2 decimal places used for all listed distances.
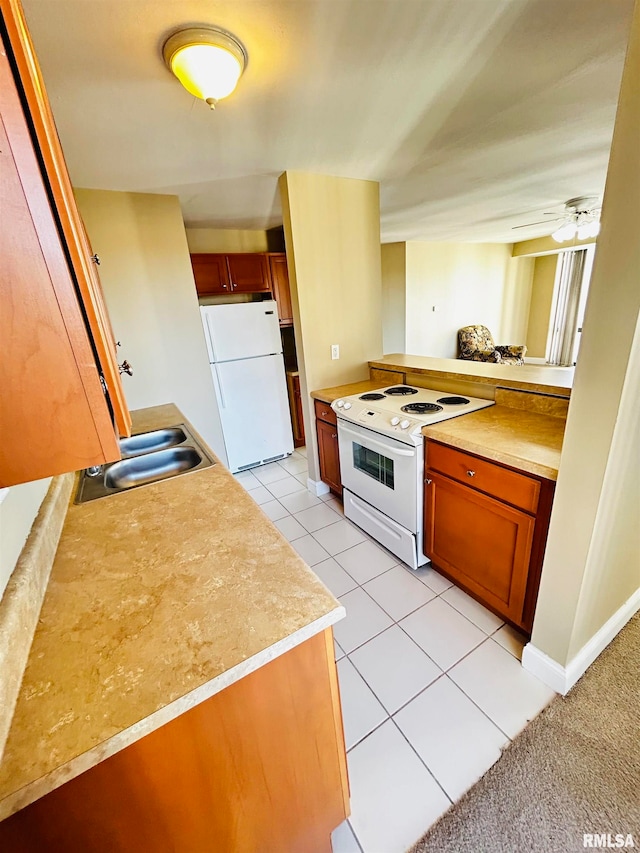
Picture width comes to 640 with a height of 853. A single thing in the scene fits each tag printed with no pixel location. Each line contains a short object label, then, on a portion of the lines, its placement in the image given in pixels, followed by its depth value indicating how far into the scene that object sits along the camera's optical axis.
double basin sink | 1.48
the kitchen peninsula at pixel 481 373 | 1.78
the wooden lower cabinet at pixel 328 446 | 2.54
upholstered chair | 6.02
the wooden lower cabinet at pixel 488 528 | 1.37
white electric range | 1.81
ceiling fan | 3.80
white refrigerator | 3.06
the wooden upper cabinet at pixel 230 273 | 3.16
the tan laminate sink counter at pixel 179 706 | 0.55
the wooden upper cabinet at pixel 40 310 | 0.45
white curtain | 6.19
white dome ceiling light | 1.11
